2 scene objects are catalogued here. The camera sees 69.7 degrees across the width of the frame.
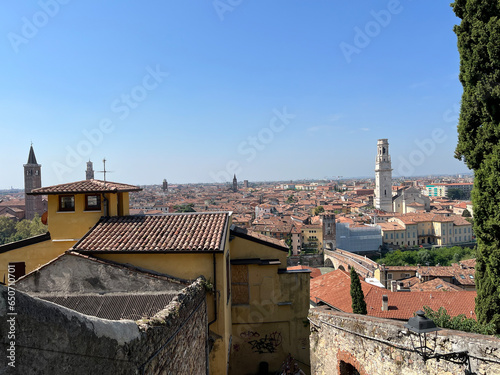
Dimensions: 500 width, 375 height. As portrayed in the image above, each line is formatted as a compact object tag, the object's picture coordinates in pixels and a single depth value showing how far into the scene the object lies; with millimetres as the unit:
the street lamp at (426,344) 5273
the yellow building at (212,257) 7812
